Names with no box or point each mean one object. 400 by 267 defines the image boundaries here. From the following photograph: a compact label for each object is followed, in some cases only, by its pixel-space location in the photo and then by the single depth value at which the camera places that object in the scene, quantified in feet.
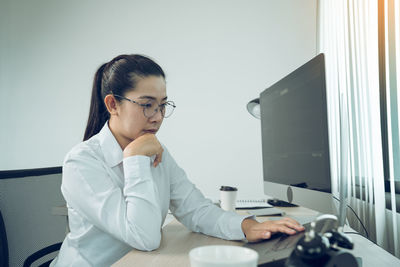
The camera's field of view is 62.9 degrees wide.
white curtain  3.44
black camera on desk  1.41
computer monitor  3.03
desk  2.41
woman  2.89
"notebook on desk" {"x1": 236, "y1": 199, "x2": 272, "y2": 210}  5.03
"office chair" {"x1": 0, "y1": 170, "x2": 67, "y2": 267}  3.59
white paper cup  4.65
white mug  1.44
